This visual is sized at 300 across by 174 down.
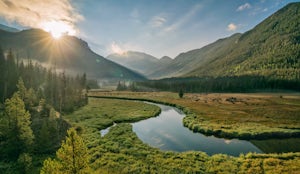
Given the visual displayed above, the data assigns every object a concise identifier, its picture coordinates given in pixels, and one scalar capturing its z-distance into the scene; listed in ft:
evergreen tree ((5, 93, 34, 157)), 97.42
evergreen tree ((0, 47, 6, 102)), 197.18
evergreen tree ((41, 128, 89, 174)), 44.70
